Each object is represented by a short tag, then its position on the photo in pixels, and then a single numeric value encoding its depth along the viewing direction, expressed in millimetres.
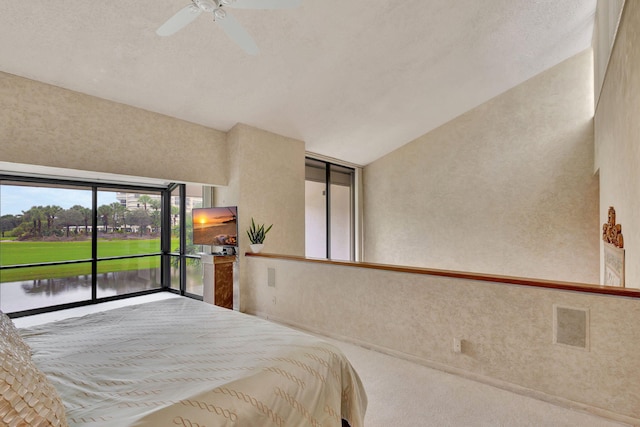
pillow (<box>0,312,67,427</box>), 813
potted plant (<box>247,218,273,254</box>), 4430
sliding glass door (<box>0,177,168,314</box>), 4180
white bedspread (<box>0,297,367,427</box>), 1094
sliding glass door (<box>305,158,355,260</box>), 6167
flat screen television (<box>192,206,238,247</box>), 4340
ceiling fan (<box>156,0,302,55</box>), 1987
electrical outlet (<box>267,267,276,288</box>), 4184
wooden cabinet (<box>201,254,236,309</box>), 4258
